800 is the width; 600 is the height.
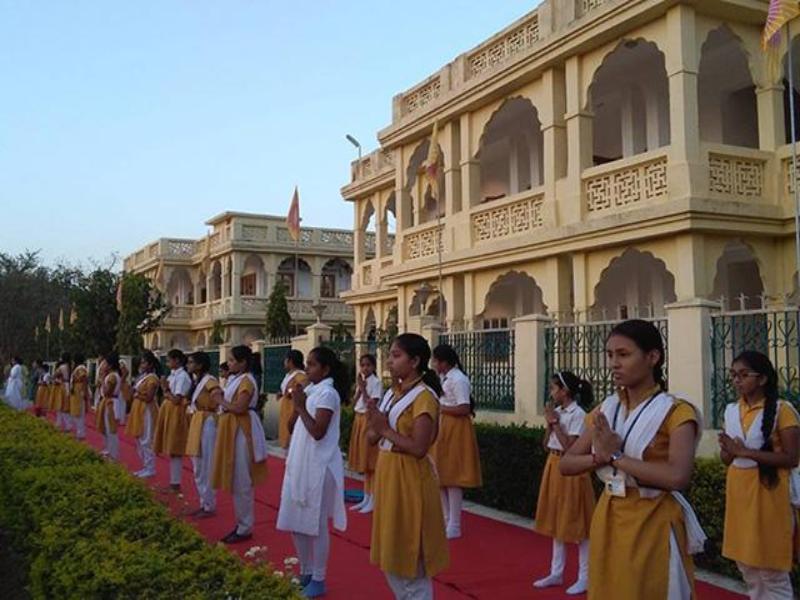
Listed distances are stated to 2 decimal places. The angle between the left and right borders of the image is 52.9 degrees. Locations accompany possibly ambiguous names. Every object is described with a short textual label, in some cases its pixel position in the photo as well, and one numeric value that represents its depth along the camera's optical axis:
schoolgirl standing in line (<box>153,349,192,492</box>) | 10.16
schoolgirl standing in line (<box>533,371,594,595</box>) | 6.03
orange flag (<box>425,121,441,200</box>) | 15.73
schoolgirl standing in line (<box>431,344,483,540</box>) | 7.78
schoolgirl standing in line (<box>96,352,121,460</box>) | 12.50
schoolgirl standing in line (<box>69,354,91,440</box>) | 16.42
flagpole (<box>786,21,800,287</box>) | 9.54
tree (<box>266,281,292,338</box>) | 28.25
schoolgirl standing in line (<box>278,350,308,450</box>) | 8.92
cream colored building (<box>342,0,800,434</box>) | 11.41
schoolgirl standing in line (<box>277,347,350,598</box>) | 5.66
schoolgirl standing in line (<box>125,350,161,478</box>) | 11.30
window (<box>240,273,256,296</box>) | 37.94
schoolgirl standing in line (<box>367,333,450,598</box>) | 4.47
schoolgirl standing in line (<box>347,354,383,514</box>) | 8.80
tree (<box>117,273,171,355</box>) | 29.61
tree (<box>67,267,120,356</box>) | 31.42
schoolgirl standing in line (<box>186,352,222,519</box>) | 8.49
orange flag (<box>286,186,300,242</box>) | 23.75
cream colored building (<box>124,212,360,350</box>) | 35.91
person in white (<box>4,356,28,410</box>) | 21.88
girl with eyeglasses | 4.71
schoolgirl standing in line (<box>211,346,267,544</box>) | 7.48
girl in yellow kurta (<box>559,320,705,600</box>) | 3.15
